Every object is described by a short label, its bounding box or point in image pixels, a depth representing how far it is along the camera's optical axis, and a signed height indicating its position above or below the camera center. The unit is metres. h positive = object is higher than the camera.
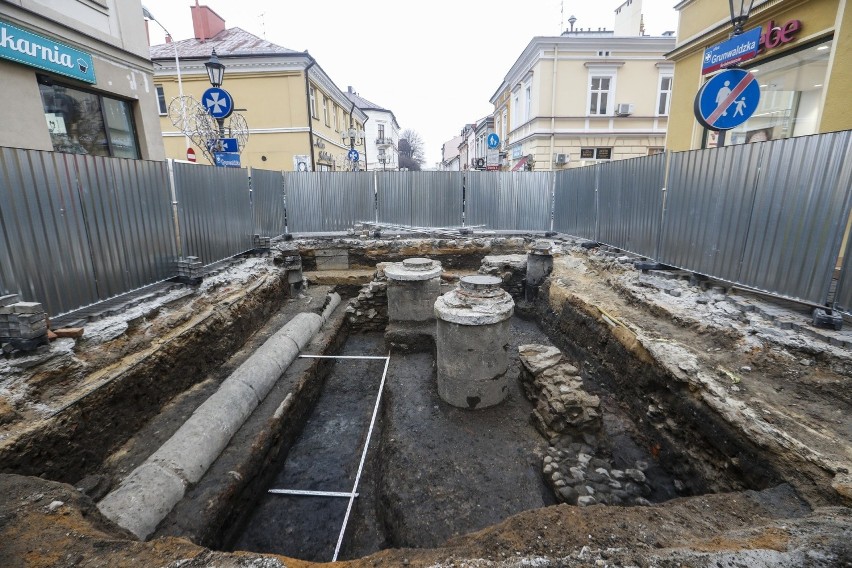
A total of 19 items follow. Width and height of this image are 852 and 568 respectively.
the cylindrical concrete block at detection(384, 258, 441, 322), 6.88 -1.73
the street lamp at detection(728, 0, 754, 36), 4.86 +2.27
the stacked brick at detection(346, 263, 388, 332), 7.73 -2.27
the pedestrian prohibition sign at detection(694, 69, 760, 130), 4.41 +1.17
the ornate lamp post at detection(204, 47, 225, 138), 8.09 +2.65
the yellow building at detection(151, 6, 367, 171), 18.12 +5.28
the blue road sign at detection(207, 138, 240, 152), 8.51 +1.12
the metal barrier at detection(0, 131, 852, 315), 3.72 -0.26
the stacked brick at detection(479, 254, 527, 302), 8.33 -1.61
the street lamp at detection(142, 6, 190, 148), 11.09 +5.27
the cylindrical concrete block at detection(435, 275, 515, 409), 4.69 -1.87
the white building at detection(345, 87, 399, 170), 47.91 +8.56
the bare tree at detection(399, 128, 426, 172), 68.12 +8.98
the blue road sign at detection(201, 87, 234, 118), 7.76 +1.90
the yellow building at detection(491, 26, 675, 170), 17.61 +4.73
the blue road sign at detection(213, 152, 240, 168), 8.32 +0.80
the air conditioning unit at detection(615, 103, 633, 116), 17.75 +4.10
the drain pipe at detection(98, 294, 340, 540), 2.79 -2.24
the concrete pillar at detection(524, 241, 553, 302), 7.93 -1.42
